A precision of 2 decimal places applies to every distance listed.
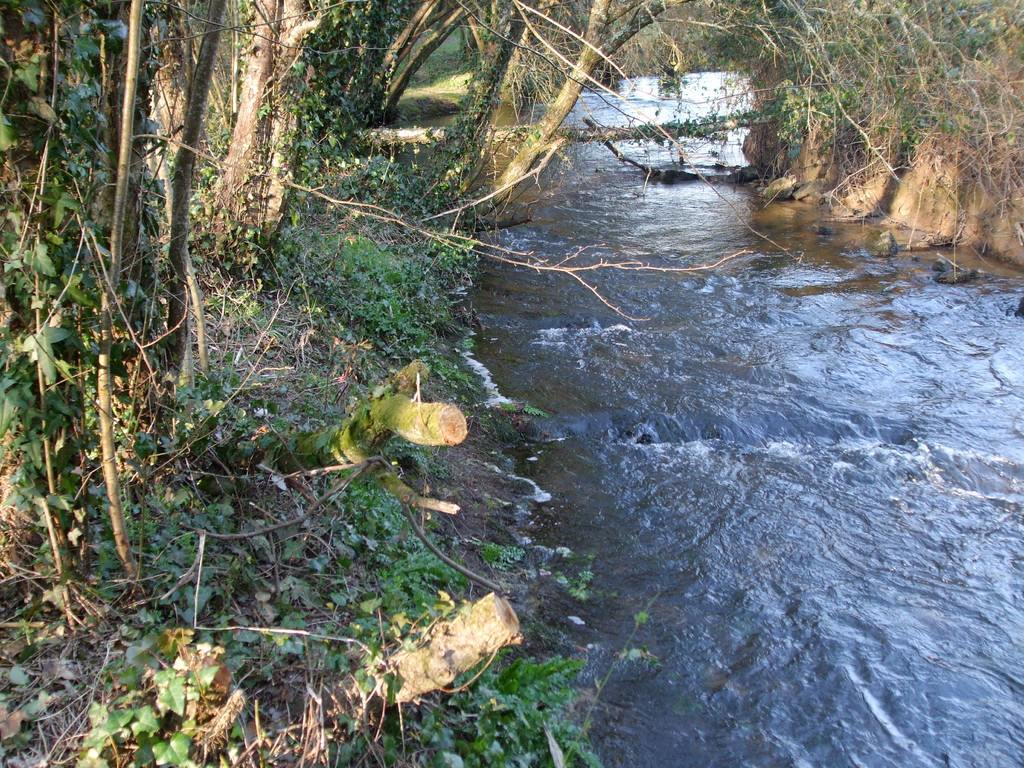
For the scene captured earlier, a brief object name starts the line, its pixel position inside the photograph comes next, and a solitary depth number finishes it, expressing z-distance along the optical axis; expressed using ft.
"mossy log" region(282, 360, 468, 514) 10.72
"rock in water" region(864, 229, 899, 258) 49.16
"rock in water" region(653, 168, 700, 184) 66.55
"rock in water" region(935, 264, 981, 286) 43.96
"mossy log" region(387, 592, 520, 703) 10.47
